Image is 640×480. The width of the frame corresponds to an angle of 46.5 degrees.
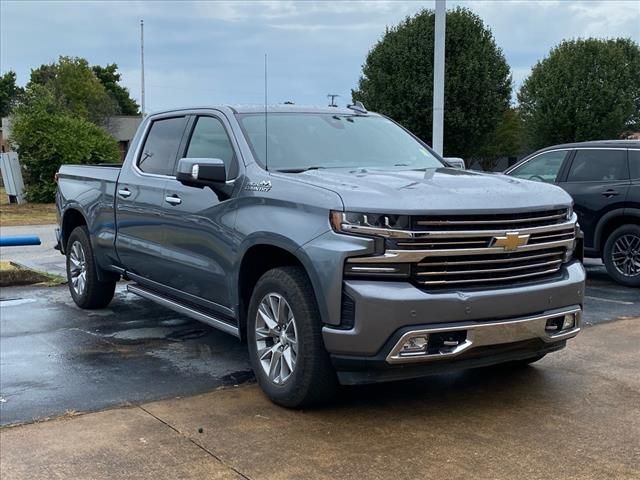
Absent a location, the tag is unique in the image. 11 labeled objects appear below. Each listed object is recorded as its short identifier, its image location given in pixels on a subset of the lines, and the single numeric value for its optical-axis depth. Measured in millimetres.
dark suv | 9086
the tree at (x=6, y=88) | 72506
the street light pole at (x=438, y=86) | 11805
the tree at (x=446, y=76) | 25812
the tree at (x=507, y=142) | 41656
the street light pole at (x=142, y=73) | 45181
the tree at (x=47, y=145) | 24938
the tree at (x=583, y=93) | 32406
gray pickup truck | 4113
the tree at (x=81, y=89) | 51062
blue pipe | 9117
